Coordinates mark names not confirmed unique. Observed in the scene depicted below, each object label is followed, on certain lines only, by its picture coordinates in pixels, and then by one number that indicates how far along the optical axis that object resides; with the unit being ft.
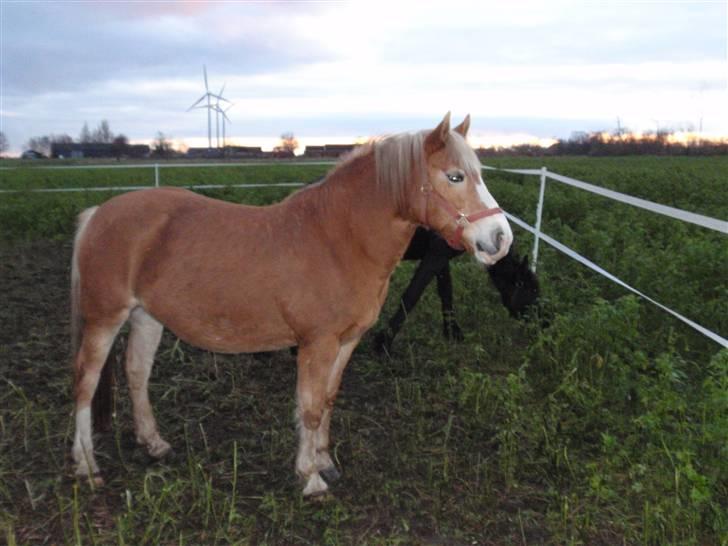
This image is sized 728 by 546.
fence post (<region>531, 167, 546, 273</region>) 23.29
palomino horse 10.60
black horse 19.61
